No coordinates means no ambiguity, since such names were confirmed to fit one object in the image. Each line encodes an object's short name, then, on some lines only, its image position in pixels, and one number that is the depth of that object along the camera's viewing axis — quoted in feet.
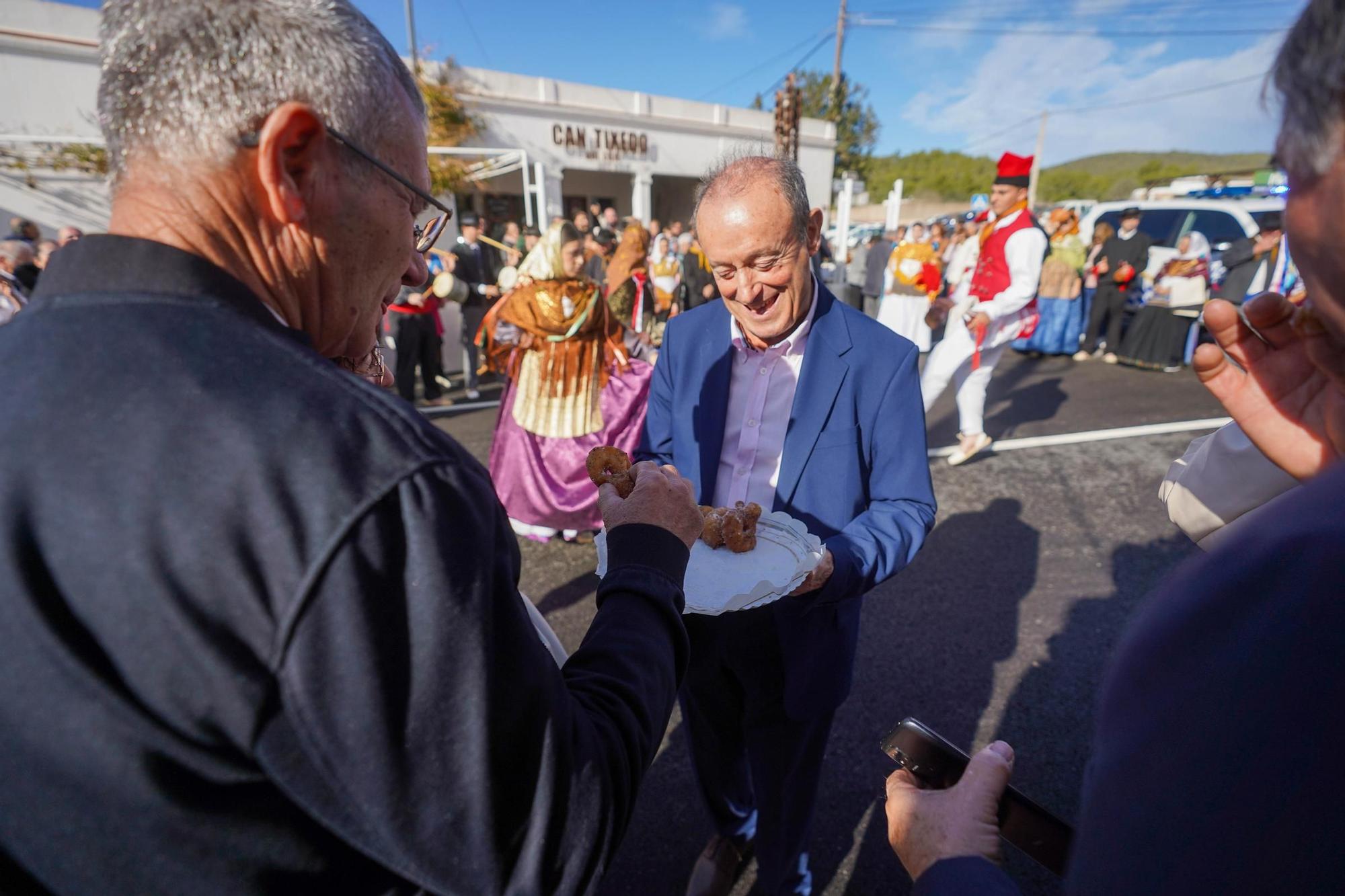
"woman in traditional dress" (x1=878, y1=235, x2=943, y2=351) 27.37
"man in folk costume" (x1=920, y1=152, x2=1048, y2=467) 16.58
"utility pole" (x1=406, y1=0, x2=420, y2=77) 48.53
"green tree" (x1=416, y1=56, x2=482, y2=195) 42.39
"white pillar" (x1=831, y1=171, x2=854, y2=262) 48.70
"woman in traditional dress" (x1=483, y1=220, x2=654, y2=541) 14.39
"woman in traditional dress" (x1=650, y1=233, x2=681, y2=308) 32.55
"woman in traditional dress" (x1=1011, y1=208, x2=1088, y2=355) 30.25
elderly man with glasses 1.81
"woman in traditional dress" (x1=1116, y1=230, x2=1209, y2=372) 28.12
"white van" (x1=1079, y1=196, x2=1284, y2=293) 29.19
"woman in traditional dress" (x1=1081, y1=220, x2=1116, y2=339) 32.78
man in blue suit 5.73
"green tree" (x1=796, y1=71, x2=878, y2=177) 124.36
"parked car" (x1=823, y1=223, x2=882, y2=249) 79.42
